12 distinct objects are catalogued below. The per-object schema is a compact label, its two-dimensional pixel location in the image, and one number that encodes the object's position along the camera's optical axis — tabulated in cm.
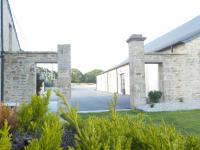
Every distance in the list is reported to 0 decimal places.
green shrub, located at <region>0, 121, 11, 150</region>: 187
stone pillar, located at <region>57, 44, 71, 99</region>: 1311
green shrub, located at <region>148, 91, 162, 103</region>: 1377
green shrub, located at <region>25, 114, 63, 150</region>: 190
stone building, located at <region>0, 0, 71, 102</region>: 1297
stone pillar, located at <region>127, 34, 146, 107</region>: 1373
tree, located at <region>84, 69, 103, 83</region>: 6047
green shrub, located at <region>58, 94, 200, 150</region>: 179
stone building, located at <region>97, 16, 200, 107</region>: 1394
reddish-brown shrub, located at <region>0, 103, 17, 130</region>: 390
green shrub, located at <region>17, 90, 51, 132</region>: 396
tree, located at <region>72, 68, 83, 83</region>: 5916
